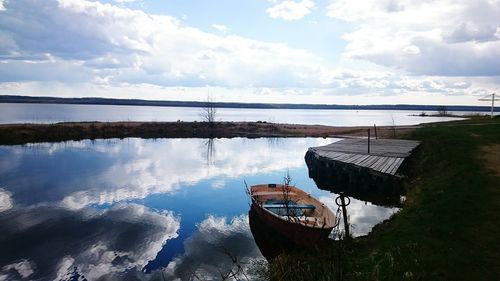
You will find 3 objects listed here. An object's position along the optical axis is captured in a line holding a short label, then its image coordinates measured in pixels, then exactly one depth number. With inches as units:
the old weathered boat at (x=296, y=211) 537.0
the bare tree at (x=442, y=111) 6090.6
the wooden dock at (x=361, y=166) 973.2
